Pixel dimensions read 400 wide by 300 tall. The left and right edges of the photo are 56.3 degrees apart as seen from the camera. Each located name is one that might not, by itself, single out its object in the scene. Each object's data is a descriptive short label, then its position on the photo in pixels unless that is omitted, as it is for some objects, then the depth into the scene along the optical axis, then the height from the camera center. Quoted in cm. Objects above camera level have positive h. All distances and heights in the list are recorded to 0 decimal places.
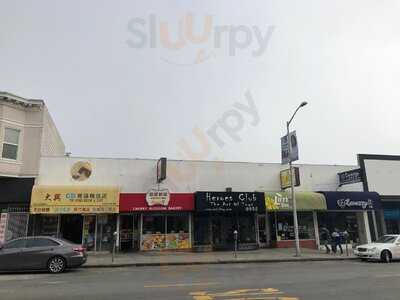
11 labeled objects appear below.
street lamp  2065 +365
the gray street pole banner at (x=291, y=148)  2156 +535
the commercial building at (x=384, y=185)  2709 +391
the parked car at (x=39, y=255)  1436 -29
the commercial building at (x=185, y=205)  2150 +225
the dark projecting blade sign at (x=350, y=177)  2538 +432
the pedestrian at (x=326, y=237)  2253 +25
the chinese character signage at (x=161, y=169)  2258 +445
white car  1900 -54
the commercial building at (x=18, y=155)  2053 +507
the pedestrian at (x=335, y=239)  2245 +8
